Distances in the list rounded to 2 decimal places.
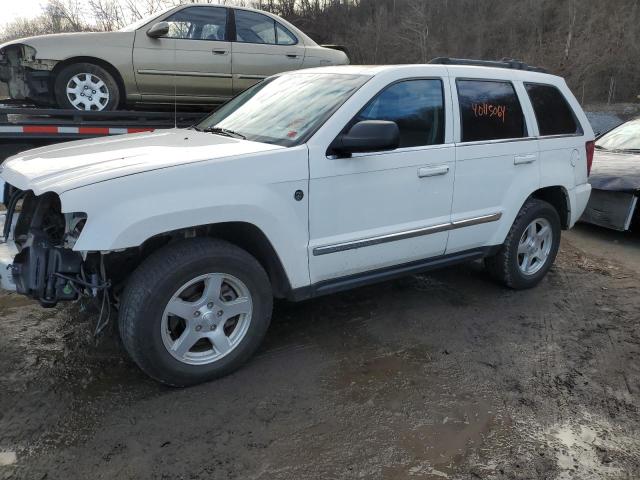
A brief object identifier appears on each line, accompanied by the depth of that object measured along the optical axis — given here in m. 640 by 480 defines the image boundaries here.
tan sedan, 5.54
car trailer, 4.99
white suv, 2.75
